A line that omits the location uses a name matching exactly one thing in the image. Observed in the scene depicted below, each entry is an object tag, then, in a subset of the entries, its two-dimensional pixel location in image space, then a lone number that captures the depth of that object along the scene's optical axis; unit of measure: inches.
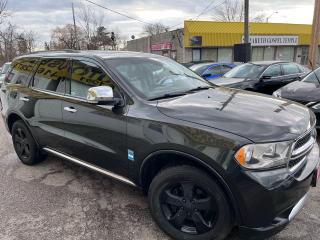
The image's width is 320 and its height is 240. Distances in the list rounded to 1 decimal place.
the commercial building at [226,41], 958.2
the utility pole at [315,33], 467.2
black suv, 84.6
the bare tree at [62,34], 1348.4
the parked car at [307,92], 188.4
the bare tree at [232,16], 1861.5
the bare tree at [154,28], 1892.2
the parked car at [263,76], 310.2
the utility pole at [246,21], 564.5
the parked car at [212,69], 456.3
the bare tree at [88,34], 1415.8
